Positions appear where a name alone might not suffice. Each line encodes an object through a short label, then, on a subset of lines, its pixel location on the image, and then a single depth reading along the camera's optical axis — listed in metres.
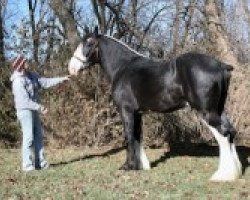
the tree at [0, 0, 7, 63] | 15.56
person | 9.96
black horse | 8.98
